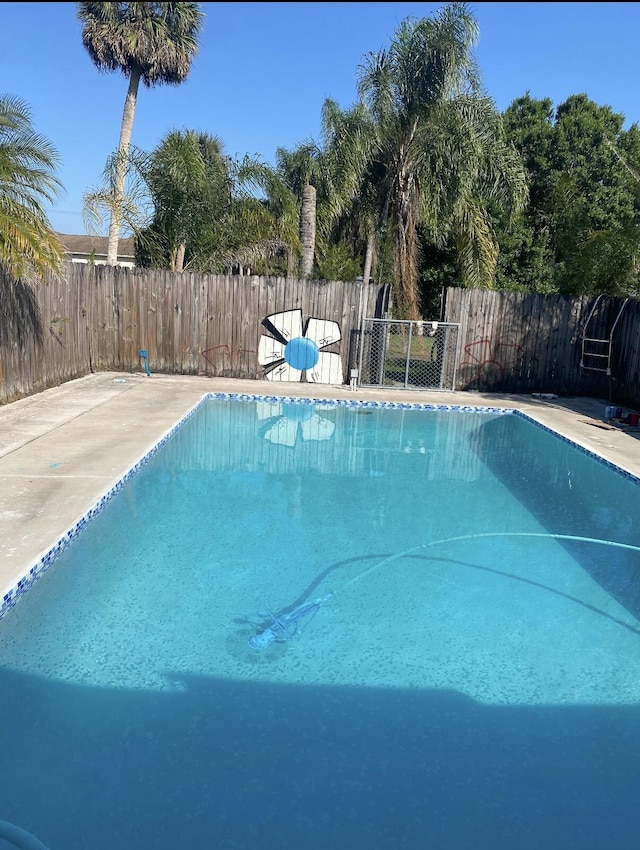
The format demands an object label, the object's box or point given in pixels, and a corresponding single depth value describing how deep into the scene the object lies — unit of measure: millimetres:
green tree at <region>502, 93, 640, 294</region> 23094
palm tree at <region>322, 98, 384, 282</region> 14883
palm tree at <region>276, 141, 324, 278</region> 16031
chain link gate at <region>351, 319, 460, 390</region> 13125
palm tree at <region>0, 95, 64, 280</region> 7520
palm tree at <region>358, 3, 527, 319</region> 14109
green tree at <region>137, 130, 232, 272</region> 14273
